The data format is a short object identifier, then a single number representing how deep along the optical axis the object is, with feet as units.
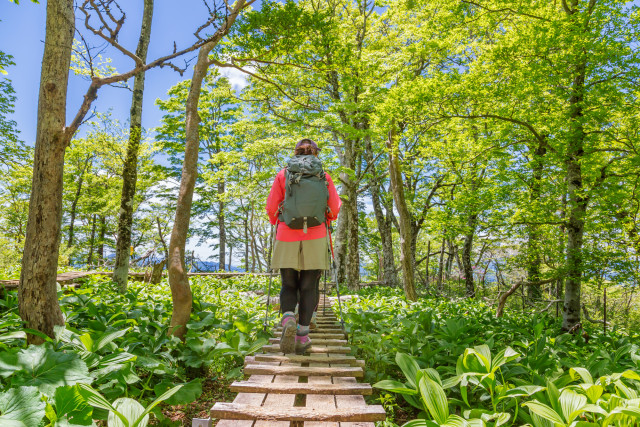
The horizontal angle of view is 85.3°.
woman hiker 12.45
